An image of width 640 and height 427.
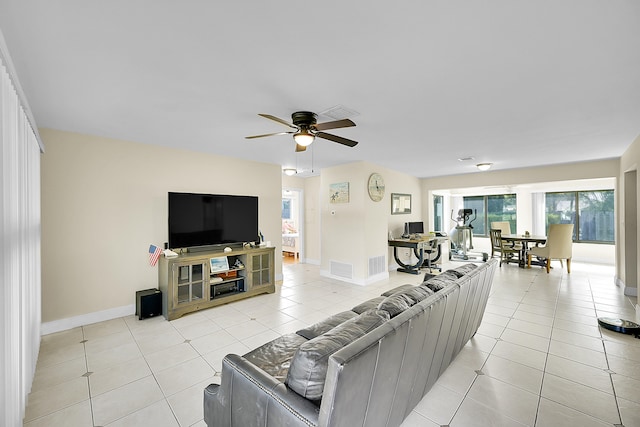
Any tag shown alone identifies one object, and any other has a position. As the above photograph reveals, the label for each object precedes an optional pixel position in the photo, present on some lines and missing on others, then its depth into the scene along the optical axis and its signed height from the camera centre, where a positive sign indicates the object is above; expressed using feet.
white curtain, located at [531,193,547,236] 26.94 -0.18
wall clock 17.70 +1.83
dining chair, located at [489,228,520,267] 22.66 -3.10
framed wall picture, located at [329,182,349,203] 18.12 +1.50
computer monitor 21.63 -1.22
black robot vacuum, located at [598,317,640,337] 9.82 -4.43
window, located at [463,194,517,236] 29.17 +0.38
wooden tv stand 11.63 -3.32
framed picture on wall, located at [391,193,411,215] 21.00 +0.80
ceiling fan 8.45 +2.86
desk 19.33 -2.48
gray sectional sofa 3.34 -2.62
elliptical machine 25.84 -2.79
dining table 21.24 -2.34
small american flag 11.96 -1.79
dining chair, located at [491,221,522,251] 25.80 -1.35
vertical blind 4.61 -0.78
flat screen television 12.72 -0.28
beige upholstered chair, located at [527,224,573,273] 19.33 -2.34
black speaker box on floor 11.44 -3.99
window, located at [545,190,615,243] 23.81 -0.09
